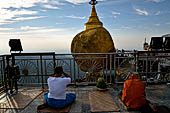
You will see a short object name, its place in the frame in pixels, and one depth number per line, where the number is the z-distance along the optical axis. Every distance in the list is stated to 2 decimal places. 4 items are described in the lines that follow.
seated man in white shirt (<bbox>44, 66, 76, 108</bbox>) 3.05
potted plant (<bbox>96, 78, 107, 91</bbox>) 4.61
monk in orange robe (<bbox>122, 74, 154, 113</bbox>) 3.08
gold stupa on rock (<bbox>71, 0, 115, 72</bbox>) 13.55
